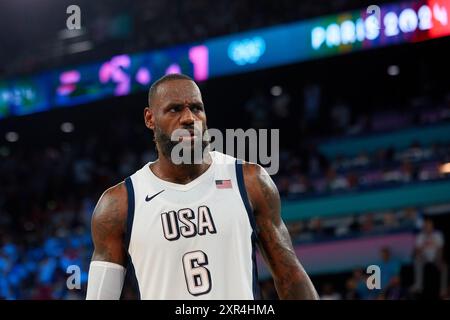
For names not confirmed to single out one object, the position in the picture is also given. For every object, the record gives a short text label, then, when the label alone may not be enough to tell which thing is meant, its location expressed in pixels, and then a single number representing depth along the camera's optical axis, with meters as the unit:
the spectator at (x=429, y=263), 11.16
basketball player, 3.88
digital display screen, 16.02
